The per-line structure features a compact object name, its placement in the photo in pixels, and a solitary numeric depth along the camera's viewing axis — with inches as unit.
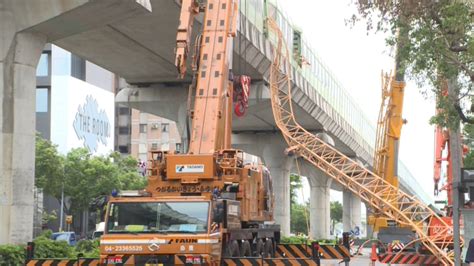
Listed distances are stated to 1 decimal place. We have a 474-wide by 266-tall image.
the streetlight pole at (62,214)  2331.4
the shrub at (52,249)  828.7
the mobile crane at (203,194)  607.2
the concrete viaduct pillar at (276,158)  2137.1
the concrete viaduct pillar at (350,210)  4042.8
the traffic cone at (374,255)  1130.7
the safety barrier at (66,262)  670.5
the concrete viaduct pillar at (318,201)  2674.7
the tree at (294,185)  3928.6
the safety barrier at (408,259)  991.6
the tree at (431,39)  546.9
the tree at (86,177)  2359.7
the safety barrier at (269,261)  658.8
